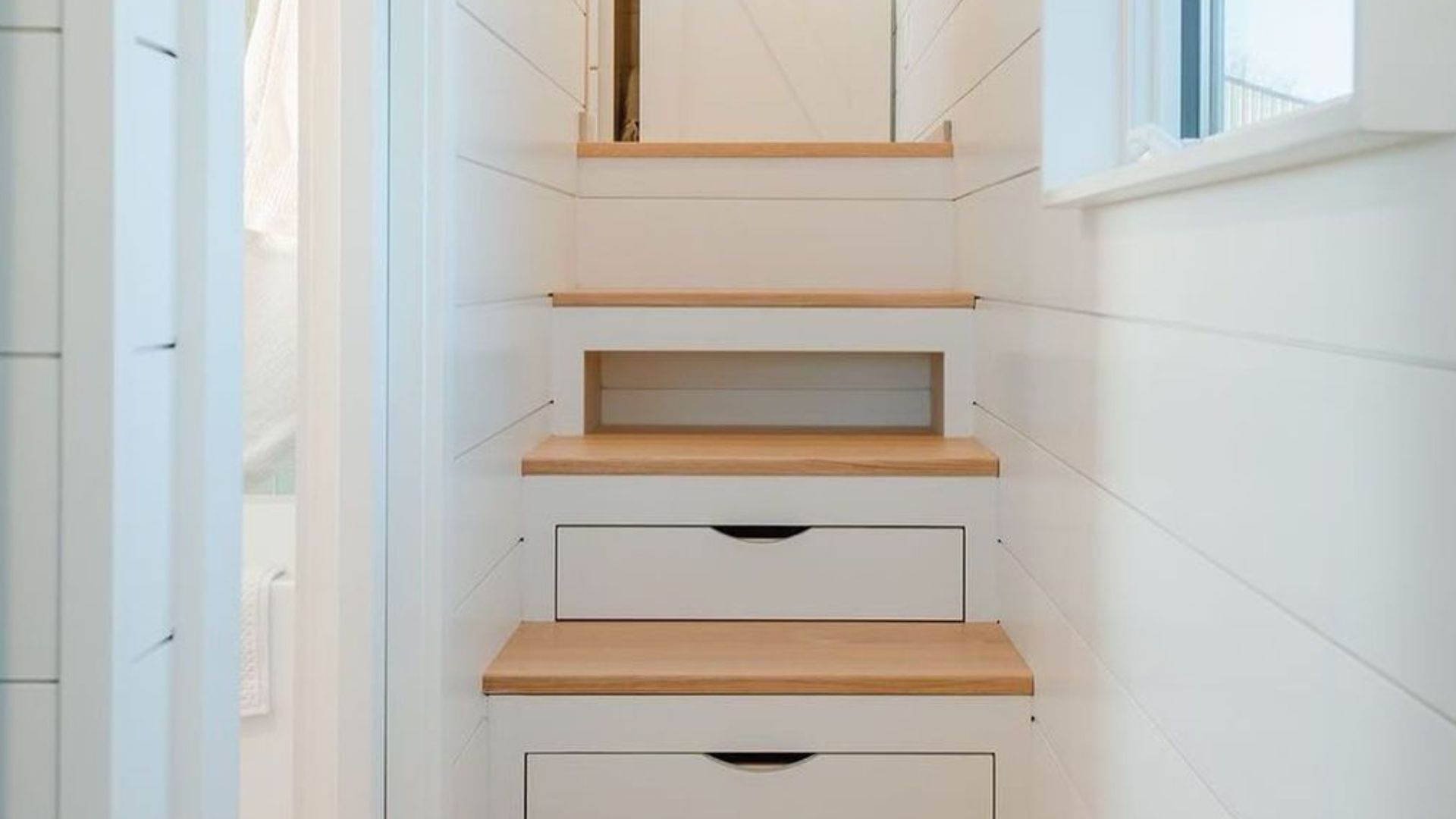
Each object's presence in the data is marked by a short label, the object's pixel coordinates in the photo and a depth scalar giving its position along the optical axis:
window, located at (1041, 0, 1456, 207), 0.93
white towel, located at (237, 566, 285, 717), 1.83
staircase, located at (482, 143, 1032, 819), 2.35
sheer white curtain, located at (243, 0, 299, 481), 1.76
